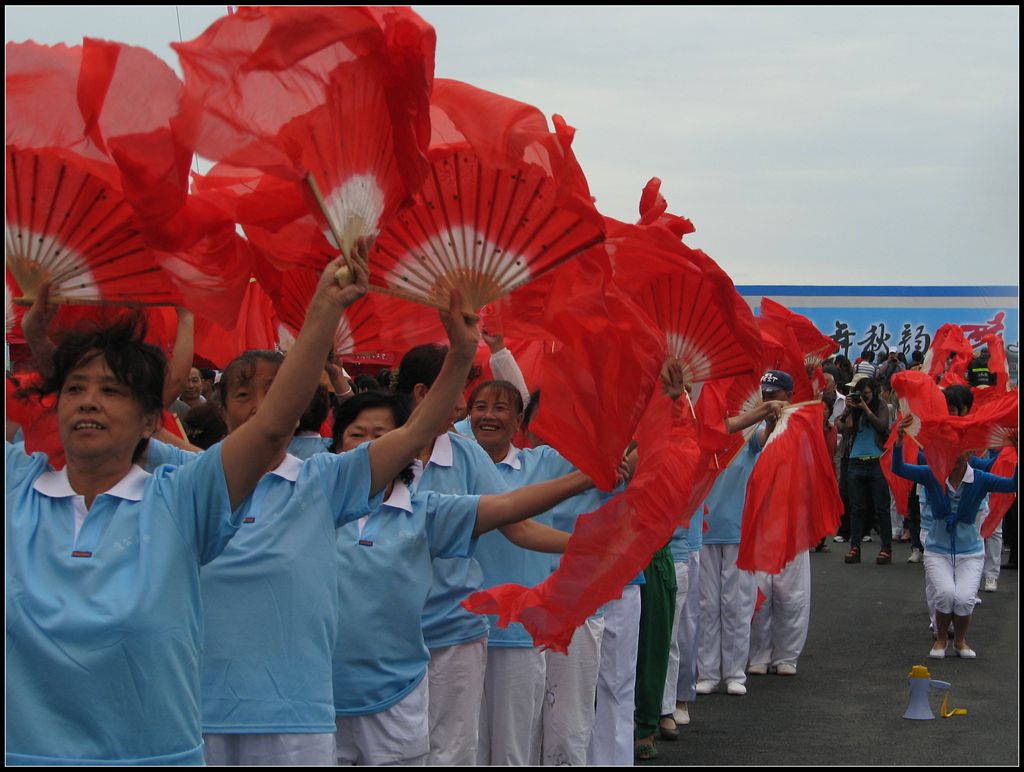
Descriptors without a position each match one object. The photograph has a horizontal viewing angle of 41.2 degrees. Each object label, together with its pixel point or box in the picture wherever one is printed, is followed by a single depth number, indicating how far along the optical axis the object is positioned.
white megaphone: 8.33
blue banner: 21.34
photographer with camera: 15.34
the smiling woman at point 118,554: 2.68
